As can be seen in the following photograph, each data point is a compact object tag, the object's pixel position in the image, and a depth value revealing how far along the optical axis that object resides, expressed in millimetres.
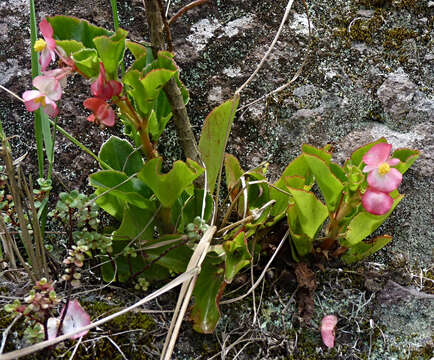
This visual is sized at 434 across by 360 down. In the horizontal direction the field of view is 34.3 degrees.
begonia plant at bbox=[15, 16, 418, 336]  402
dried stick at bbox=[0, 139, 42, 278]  400
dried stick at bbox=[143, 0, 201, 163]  437
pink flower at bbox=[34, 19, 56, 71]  389
